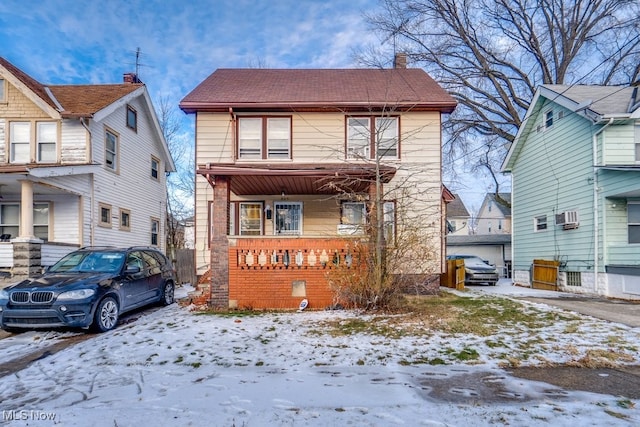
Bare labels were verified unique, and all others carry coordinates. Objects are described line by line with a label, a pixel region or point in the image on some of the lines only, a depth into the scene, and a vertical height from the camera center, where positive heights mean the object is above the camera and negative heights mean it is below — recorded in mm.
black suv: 6074 -1129
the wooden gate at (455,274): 12797 -1668
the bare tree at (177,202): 26844 +2235
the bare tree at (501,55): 20234 +10228
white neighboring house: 10641 +2129
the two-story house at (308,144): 11094 +2668
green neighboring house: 10711 +1333
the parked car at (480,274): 15336 -1972
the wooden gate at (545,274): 12867 -1736
